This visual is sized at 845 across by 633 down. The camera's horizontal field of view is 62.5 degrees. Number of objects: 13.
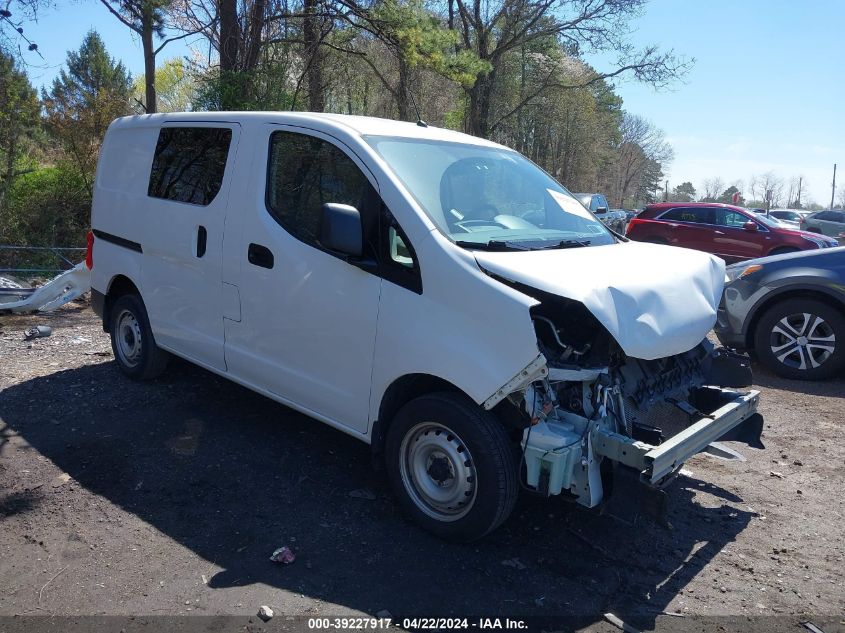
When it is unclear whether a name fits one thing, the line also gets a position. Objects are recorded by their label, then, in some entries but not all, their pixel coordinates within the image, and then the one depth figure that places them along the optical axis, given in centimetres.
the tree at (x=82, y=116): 1497
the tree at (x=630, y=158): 6794
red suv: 1532
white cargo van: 323
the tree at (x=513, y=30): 2477
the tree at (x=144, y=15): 1016
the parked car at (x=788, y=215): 3431
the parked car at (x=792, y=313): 661
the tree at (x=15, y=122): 1385
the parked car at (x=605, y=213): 2273
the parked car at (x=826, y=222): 2795
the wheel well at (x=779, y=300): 666
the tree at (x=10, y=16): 999
